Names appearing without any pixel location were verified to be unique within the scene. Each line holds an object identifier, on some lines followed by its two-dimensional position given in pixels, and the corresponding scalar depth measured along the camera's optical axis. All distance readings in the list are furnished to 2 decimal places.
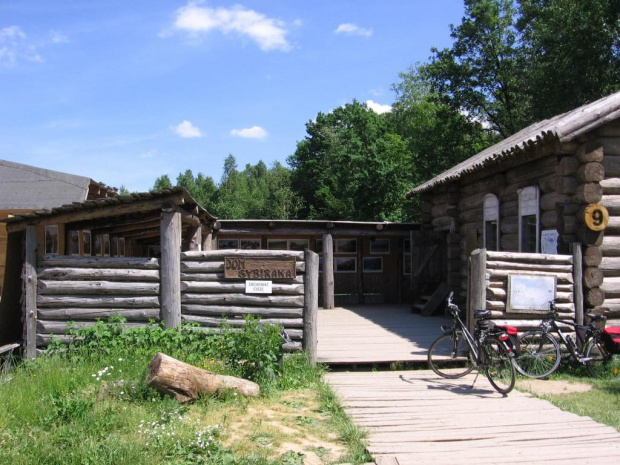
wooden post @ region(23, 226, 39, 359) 8.89
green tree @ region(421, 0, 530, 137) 28.44
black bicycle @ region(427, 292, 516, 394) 7.87
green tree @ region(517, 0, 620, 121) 21.08
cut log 6.46
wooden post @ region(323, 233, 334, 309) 18.00
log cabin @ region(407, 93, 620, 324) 9.33
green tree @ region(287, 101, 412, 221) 32.62
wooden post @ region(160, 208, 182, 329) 9.09
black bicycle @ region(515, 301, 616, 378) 8.73
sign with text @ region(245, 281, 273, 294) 9.03
